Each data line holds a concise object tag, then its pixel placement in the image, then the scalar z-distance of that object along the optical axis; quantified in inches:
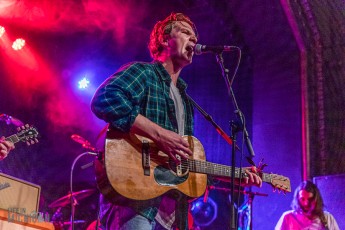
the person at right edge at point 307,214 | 241.8
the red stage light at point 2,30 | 349.4
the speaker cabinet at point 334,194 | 255.1
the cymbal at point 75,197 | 278.1
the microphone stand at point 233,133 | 109.6
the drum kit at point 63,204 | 279.9
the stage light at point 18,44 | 357.1
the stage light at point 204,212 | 329.7
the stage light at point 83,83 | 376.2
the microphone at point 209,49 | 132.2
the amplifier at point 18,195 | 153.0
